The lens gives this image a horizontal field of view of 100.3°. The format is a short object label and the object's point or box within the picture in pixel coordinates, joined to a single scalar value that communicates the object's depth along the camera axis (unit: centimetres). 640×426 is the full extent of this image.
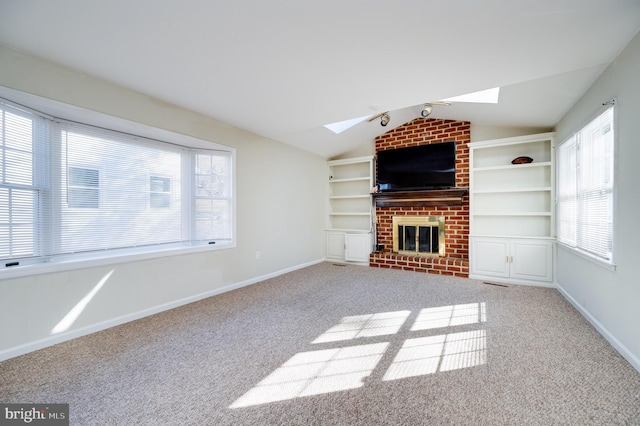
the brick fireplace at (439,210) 465
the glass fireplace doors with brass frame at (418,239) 495
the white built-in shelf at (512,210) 394
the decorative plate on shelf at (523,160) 407
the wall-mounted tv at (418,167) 468
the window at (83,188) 250
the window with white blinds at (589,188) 235
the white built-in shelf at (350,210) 548
